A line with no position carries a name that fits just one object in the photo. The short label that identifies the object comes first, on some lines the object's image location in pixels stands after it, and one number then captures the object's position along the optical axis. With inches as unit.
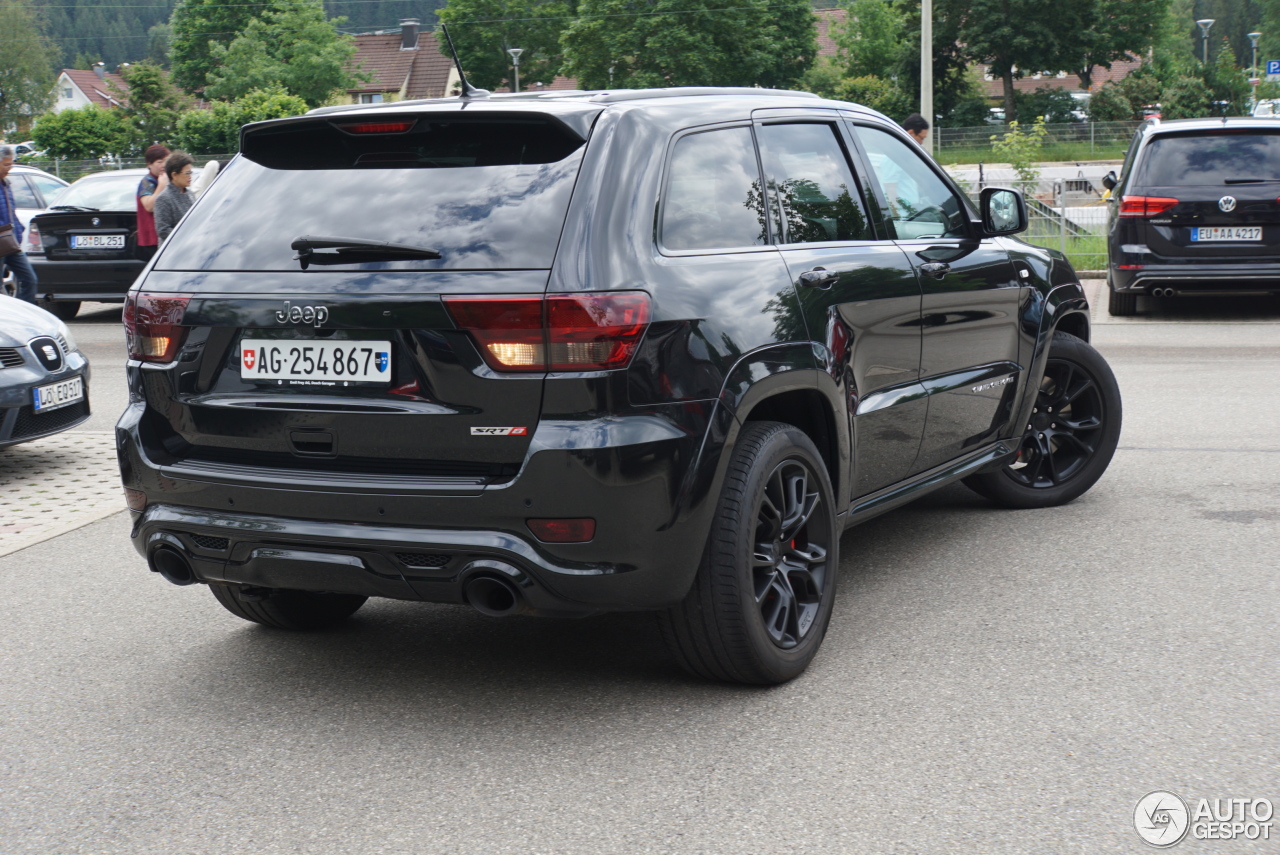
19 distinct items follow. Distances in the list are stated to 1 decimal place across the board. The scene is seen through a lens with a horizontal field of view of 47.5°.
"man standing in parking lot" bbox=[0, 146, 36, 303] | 498.3
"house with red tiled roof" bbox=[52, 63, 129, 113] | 4739.2
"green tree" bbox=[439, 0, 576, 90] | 3457.2
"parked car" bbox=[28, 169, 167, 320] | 594.5
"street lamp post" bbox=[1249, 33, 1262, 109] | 1842.9
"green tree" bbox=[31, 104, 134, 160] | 1946.4
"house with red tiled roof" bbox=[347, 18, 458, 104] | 3937.0
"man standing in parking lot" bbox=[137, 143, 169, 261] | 556.4
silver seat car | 297.4
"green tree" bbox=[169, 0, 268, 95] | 3380.9
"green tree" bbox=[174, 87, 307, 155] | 1871.3
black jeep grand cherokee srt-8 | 143.0
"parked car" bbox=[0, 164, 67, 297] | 705.6
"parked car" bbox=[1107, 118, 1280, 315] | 498.6
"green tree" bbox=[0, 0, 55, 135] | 4079.7
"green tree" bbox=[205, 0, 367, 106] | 2871.6
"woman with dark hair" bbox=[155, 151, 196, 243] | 519.8
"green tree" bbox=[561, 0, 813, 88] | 2640.3
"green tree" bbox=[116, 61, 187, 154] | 2124.8
